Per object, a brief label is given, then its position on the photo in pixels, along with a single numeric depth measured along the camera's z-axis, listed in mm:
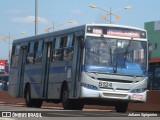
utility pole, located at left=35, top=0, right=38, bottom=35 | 35659
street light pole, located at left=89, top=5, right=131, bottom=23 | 58103
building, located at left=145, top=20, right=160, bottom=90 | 88750
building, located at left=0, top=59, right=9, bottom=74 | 112462
